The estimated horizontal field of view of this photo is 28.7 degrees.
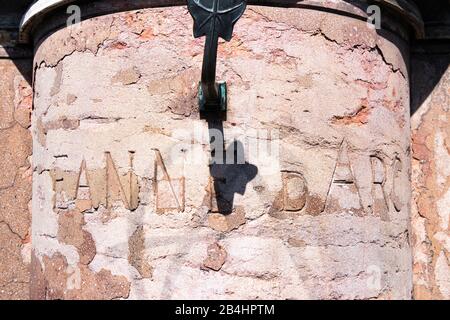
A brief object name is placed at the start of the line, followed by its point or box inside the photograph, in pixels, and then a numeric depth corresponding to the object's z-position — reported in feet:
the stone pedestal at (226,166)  11.76
